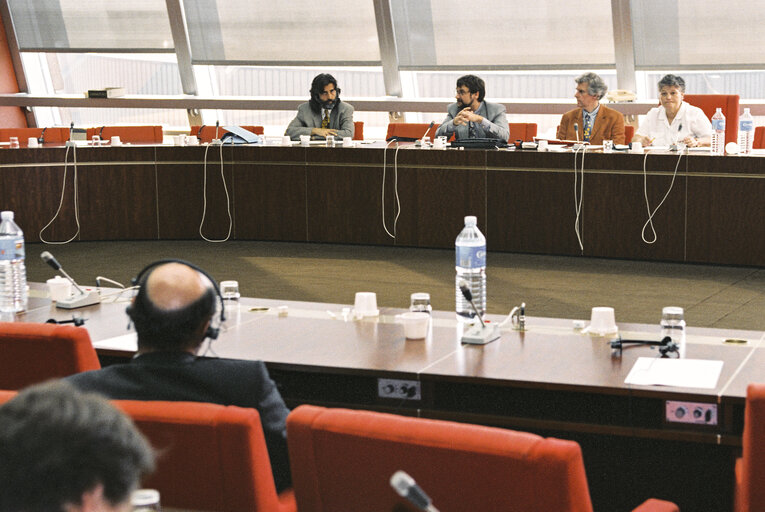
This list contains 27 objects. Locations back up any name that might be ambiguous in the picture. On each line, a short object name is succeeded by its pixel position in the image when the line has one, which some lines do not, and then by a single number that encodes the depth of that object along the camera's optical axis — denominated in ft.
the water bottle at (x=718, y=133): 23.75
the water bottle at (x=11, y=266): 13.26
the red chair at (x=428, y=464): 5.78
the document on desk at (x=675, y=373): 9.05
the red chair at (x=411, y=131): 29.50
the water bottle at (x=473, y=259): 13.00
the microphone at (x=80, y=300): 12.76
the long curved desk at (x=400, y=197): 23.21
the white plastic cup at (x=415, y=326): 10.85
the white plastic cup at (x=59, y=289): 12.89
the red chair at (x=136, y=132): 31.14
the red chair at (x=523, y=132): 28.99
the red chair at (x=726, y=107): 25.11
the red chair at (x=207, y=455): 6.60
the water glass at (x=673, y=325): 10.81
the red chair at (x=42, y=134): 30.48
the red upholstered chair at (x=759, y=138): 25.31
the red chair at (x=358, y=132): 30.66
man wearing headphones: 7.75
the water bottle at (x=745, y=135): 23.47
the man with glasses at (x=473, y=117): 25.41
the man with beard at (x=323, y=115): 27.43
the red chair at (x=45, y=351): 9.47
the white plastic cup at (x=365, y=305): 12.05
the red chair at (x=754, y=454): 6.96
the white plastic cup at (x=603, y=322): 11.00
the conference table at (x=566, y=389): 9.03
